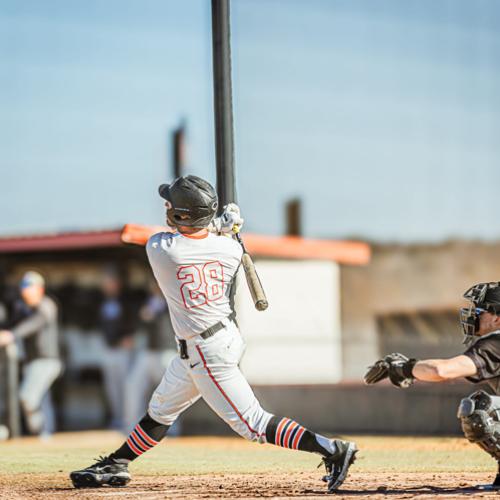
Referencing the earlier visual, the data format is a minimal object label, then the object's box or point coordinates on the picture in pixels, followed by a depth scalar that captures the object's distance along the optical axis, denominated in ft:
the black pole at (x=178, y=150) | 128.57
